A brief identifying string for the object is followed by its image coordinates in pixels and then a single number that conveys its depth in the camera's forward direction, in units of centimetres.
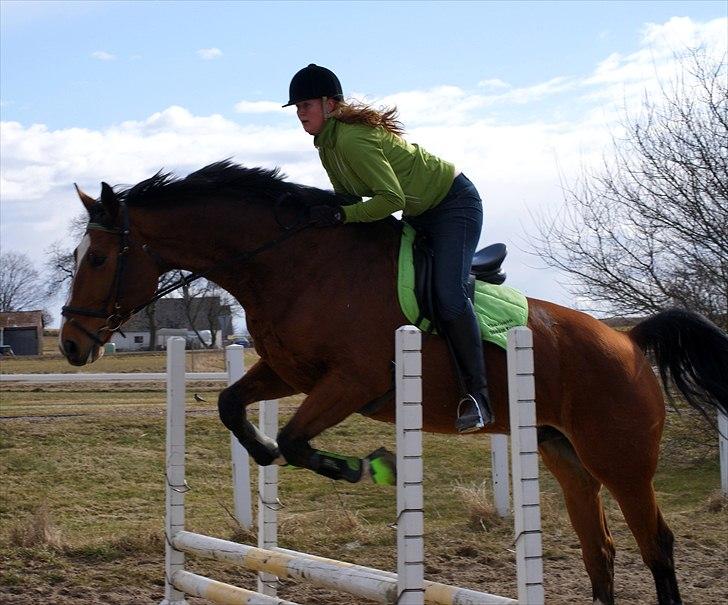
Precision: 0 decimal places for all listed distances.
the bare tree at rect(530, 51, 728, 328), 1292
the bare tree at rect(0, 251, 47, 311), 7844
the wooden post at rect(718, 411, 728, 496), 941
